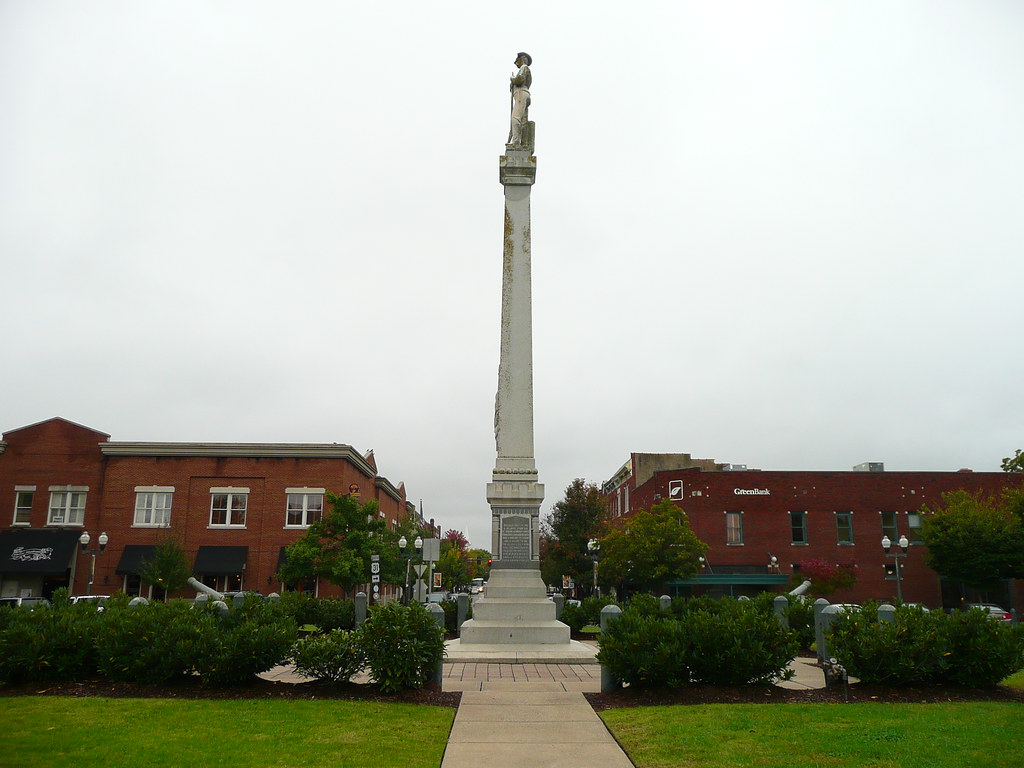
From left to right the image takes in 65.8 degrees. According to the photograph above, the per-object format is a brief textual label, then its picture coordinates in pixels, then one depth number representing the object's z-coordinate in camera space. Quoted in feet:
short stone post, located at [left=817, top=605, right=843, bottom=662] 47.34
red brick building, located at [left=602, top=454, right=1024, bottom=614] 167.02
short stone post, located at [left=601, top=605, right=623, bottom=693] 40.95
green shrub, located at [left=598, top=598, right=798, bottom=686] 38.75
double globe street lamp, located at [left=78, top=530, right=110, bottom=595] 113.28
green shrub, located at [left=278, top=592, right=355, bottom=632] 78.07
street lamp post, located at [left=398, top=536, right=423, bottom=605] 124.57
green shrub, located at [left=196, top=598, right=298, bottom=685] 38.11
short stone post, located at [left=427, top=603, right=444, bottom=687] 41.31
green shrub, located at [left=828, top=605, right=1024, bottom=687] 38.37
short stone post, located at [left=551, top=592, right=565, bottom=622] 88.67
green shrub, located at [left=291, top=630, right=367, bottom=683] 39.42
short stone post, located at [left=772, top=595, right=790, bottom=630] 61.29
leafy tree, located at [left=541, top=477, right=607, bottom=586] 165.48
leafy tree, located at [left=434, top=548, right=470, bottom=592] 250.78
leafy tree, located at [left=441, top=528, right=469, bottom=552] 267.53
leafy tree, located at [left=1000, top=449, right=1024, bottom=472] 151.64
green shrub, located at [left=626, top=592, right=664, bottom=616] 63.45
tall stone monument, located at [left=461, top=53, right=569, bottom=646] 64.59
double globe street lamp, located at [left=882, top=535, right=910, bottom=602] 109.07
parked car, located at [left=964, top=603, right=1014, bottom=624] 118.38
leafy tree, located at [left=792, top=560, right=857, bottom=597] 144.46
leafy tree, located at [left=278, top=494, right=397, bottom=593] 123.75
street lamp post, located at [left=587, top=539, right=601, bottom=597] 125.32
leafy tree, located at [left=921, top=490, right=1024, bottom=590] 139.23
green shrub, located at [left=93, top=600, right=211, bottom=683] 38.65
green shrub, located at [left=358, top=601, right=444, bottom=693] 38.88
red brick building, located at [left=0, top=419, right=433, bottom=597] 144.25
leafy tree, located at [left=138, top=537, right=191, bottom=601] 129.79
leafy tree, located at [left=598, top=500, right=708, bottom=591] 138.10
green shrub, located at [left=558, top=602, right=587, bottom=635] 84.99
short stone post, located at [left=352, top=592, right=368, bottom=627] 74.61
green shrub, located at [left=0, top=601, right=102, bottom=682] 39.04
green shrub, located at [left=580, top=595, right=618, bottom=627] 84.48
